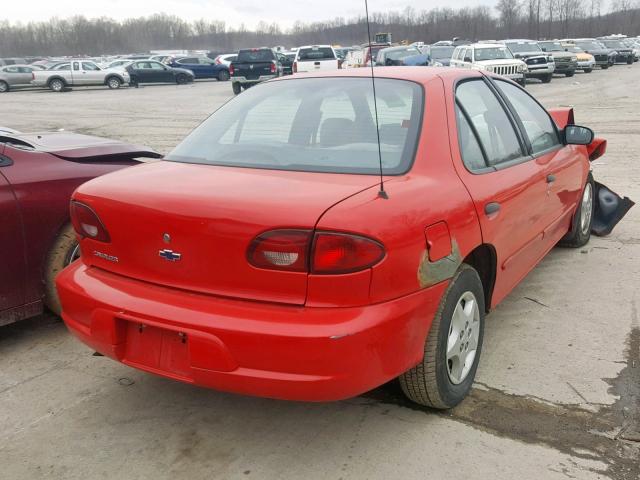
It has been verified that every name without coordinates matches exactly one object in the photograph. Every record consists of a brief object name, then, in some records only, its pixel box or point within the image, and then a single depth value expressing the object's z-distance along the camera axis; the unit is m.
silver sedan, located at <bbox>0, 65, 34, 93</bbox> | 33.56
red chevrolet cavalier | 2.30
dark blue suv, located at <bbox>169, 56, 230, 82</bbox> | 39.09
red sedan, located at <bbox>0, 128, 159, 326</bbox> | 3.60
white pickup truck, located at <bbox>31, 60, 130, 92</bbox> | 33.09
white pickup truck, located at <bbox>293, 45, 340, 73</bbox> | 25.45
